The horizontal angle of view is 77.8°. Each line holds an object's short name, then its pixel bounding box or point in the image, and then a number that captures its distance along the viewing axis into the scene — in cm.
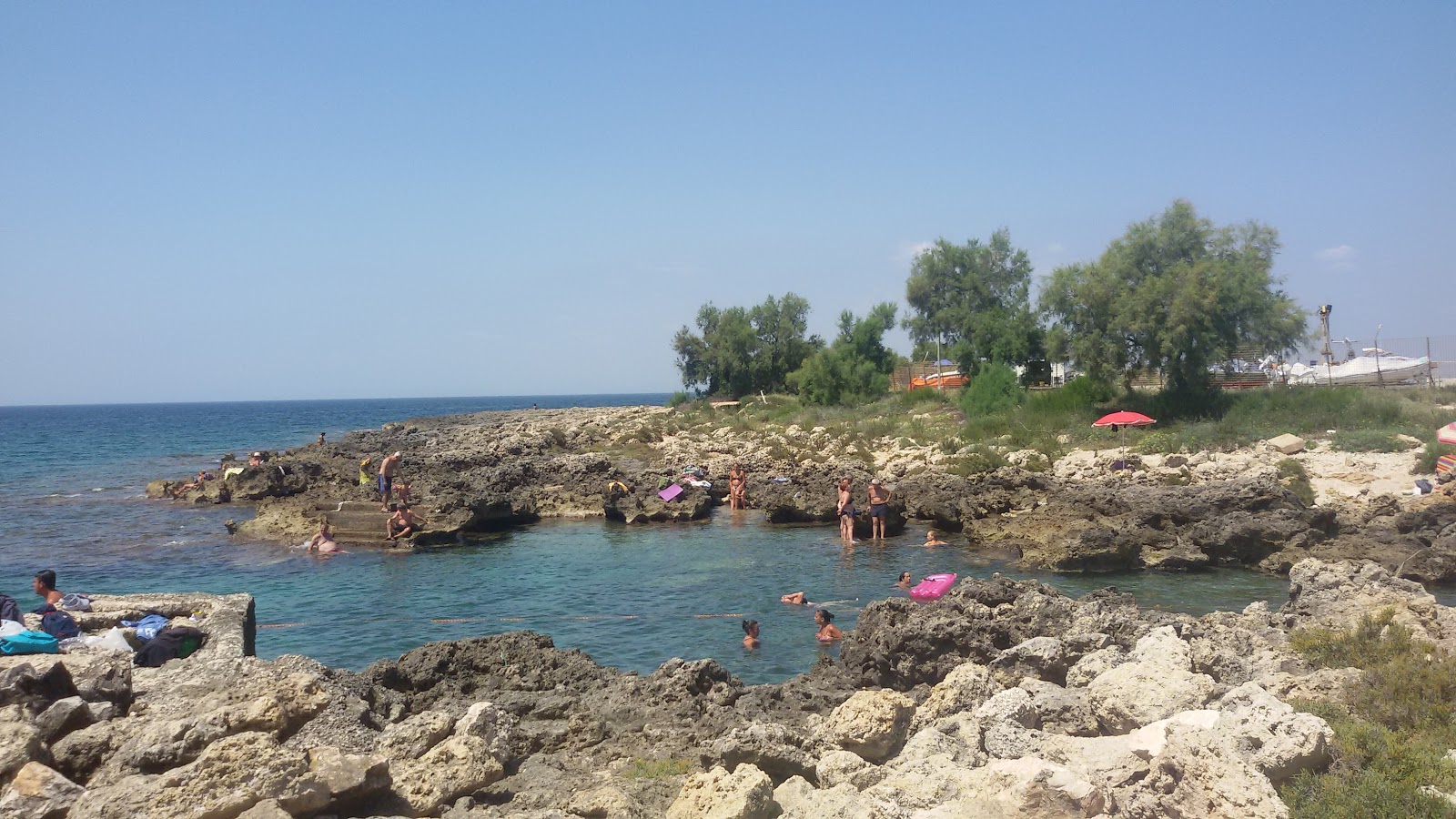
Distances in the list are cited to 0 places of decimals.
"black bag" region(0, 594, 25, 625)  888
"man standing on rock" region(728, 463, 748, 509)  2702
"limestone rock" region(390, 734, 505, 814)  605
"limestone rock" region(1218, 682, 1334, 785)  580
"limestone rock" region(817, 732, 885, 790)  625
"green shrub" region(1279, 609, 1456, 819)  534
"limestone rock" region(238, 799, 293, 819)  484
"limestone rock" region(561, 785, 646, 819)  589
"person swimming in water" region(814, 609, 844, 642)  1248
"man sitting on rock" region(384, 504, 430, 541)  2148
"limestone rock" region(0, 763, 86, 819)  496
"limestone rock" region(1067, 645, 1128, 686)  860
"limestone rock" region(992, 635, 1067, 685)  909
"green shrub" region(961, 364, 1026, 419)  3833
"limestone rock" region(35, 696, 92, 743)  607
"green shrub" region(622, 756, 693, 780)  693
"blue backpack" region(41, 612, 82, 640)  873
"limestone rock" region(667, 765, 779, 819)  554
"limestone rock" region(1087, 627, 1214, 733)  730
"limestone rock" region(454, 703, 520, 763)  686
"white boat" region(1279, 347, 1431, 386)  3694
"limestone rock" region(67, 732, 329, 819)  497
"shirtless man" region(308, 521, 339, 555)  2070
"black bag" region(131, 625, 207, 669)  840
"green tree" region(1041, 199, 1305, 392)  3195
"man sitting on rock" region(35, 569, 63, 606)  1005
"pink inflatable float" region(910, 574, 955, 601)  1484
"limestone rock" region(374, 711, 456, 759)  660
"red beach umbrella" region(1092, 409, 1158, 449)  2583
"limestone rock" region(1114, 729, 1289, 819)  514
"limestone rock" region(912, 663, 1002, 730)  779
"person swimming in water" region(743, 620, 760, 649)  1239
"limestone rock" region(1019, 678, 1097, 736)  738
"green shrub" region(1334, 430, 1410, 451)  2298
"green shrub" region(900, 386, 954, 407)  4609
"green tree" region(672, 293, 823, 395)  6756
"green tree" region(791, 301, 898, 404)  5406
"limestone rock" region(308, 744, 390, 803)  539
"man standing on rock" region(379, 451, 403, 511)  2275
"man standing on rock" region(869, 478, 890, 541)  2131
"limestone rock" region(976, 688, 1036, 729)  706
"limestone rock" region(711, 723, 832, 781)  653
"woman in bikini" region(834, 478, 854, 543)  2136
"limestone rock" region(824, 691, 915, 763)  710
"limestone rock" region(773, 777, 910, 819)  528
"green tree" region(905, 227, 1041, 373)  6312
